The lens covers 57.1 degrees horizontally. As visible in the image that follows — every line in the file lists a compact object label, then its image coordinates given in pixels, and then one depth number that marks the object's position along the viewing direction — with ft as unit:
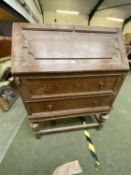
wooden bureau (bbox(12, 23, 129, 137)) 2.80
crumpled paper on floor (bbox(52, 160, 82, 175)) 3.64
